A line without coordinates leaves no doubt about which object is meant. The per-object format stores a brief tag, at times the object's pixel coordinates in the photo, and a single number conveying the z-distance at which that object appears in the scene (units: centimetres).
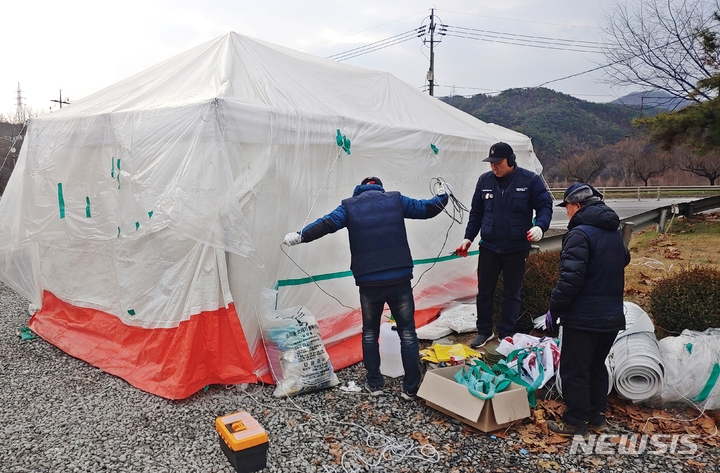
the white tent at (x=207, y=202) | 382
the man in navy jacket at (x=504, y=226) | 439
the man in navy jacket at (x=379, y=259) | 365
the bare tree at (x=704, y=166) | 3344
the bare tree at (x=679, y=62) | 1238
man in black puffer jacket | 299
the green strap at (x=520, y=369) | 359
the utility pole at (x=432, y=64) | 2306
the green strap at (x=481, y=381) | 323
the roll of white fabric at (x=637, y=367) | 345
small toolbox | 239
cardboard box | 320
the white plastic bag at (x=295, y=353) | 387
